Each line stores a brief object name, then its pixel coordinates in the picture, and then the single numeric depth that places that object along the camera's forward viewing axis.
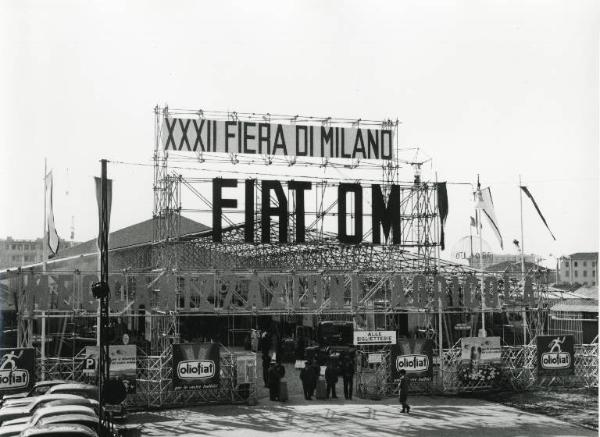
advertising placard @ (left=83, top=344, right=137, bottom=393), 22.30
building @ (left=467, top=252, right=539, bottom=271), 59.88
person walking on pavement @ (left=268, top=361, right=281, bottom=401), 24.48
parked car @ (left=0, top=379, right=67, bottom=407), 20.86
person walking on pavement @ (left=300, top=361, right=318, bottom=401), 24.83
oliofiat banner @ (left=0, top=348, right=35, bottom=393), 21.14
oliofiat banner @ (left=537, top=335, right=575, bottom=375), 26.42
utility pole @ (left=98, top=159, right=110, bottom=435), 16.45
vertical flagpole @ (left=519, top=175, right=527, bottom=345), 28.02
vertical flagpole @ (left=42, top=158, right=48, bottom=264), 24.67
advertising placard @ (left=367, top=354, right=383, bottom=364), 25.16
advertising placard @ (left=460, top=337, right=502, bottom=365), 25.98
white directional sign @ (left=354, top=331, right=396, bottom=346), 24.98
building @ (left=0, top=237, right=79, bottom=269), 123.65
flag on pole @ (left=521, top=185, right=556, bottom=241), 30.35
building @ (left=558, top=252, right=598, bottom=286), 127.31
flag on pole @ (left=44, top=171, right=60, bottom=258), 24.50
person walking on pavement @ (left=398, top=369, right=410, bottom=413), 22.45
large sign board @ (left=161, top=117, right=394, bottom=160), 27.05
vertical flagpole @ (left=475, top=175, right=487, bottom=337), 28.72
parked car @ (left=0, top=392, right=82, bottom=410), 19.45
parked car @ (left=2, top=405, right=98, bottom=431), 16.08
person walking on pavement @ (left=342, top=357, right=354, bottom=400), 25.02
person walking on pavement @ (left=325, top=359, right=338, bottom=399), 24.95
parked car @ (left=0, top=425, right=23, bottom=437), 16.16
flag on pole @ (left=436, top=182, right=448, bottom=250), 28.81
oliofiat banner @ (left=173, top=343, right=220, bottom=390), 23.05
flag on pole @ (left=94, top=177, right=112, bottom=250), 22.58
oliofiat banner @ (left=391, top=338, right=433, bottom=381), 25.11
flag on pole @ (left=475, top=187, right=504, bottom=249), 29.84
